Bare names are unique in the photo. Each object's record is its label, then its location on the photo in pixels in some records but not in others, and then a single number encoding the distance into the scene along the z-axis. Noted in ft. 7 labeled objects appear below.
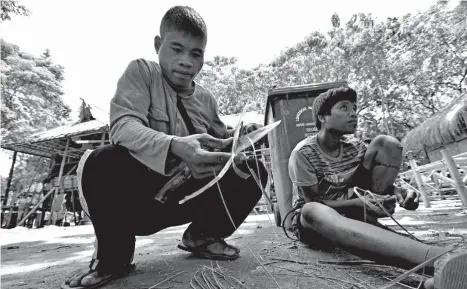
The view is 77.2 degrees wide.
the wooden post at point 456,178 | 13.82
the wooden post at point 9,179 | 34.89
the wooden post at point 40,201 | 32.17
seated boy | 4.64
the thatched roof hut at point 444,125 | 24.22
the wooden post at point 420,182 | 18.62
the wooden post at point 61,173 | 32.73
